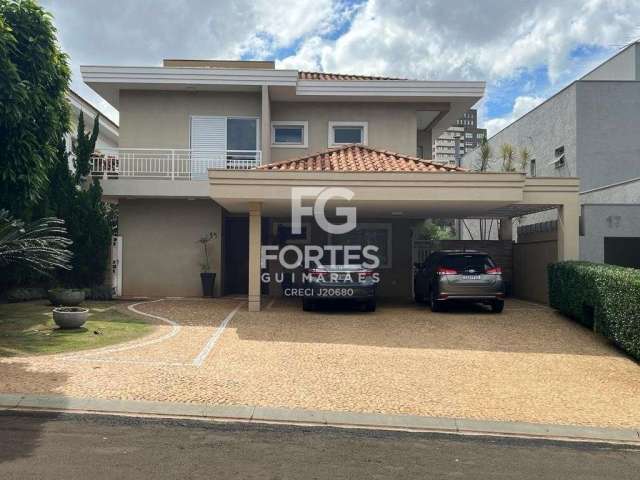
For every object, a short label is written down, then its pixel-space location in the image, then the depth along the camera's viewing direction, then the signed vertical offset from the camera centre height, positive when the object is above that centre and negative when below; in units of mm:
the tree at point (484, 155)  22078 +3822
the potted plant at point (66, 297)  11750 -1167
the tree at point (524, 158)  21938 +3751
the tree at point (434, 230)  17516 +744
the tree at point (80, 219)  13695 +652
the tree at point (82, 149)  14289 +2540
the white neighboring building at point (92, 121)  19250 +4891
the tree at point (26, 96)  7656 +2195
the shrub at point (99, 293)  14034 -1292
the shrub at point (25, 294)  12859 -1246
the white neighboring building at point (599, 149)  15469 +3807
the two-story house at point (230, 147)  15086 +2943
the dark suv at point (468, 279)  11719 -701
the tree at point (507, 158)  20906 +3534
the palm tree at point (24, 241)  8586 +34
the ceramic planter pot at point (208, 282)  15172 -1054
